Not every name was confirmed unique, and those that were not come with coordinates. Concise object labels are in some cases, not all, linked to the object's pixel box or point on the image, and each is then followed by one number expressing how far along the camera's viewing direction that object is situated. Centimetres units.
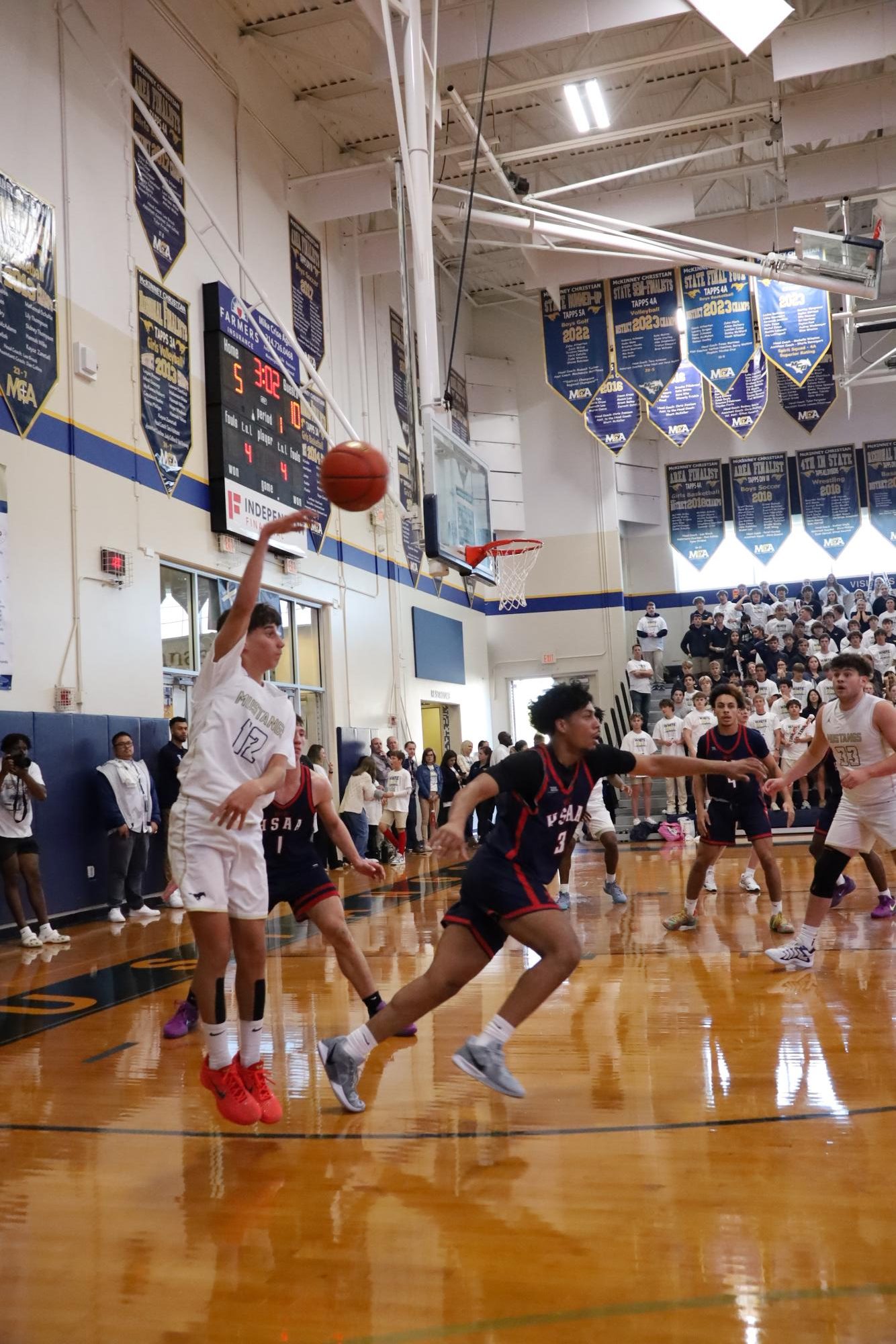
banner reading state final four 1516
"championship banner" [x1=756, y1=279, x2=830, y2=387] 1508
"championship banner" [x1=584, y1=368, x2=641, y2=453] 1584
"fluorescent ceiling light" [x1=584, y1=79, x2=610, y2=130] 1344
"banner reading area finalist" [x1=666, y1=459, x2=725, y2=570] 2352
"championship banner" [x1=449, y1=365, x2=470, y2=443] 2075
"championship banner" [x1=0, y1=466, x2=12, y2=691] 871
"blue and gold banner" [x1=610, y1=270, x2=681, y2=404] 1541
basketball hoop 1717
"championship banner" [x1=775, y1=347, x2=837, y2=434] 1839
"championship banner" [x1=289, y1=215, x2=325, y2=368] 1459
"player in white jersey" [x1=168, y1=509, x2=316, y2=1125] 348
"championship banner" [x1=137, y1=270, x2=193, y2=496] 1094
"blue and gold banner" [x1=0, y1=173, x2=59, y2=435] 892
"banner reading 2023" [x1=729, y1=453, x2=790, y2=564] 2305
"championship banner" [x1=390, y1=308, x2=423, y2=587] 1783
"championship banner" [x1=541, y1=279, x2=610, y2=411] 1587
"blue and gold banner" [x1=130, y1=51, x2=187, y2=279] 1109
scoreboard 1204
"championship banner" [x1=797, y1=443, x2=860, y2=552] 2272
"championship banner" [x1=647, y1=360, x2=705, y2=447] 1595
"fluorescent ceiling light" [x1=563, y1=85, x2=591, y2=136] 1351
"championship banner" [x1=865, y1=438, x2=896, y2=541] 2264
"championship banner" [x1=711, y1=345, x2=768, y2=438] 1580
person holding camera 788
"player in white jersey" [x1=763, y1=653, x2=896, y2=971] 561
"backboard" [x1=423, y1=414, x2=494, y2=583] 1046
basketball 491
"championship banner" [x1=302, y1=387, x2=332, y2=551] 1413
